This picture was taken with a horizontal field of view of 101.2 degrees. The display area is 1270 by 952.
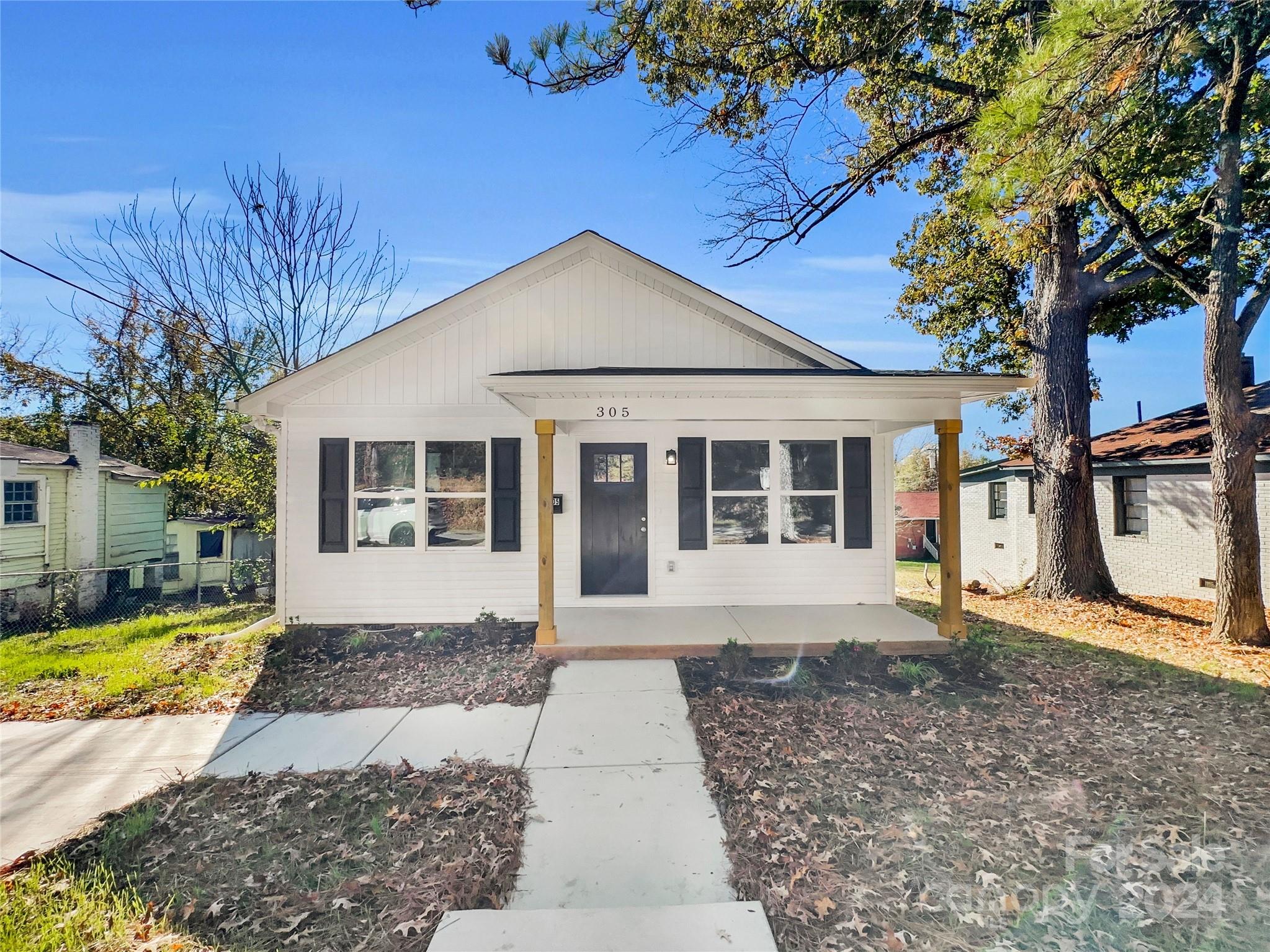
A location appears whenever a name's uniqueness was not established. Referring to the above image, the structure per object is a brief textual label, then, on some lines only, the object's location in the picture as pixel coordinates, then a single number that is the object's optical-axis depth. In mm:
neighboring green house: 9469
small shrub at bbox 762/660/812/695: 4652
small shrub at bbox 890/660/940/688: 4781
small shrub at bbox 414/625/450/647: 6117
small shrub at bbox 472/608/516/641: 6246
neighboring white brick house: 9445
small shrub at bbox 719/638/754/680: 5012
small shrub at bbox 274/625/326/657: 5730
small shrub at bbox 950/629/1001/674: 5141
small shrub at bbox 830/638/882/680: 4984
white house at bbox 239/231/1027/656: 6812
